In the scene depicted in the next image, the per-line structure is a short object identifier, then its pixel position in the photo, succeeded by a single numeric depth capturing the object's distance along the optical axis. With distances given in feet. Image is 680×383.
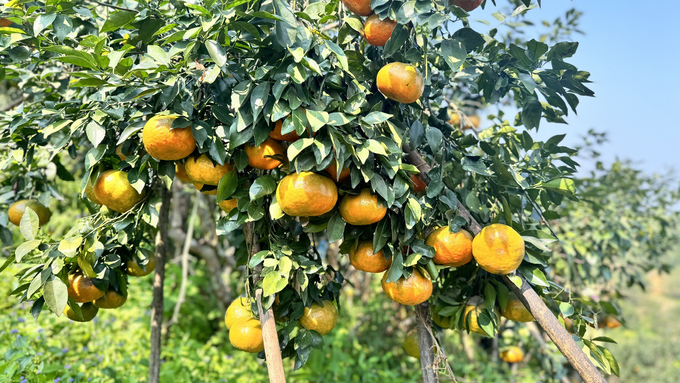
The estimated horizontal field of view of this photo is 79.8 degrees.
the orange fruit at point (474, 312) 3.43
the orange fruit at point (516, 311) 3.43
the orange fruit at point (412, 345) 4.33
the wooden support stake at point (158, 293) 4.86
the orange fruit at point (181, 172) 3.39
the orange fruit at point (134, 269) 3.88
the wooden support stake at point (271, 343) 2.98
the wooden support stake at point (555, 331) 2.85
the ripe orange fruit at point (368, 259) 3.12
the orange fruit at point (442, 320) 3.80
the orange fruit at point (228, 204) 3.34
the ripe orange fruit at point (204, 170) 3.00
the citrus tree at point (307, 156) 2.64
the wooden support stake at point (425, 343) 3.59
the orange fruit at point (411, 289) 3.07
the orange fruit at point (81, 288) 3.45
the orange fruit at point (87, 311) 3.70
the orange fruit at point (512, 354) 7.98
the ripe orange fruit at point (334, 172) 2.84
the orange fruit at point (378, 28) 2.89
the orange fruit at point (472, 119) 6.51
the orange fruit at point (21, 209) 4.30
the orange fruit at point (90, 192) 3.36
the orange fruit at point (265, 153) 2.94
